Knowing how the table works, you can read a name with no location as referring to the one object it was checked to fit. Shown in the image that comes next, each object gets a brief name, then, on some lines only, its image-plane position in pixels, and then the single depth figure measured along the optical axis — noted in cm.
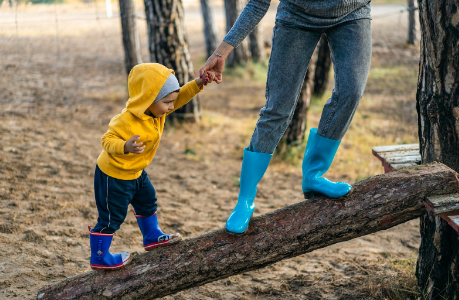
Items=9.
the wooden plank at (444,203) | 238
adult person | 231
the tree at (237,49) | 984
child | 233
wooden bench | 237
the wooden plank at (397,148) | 317
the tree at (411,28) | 1122
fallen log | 247
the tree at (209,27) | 1026
